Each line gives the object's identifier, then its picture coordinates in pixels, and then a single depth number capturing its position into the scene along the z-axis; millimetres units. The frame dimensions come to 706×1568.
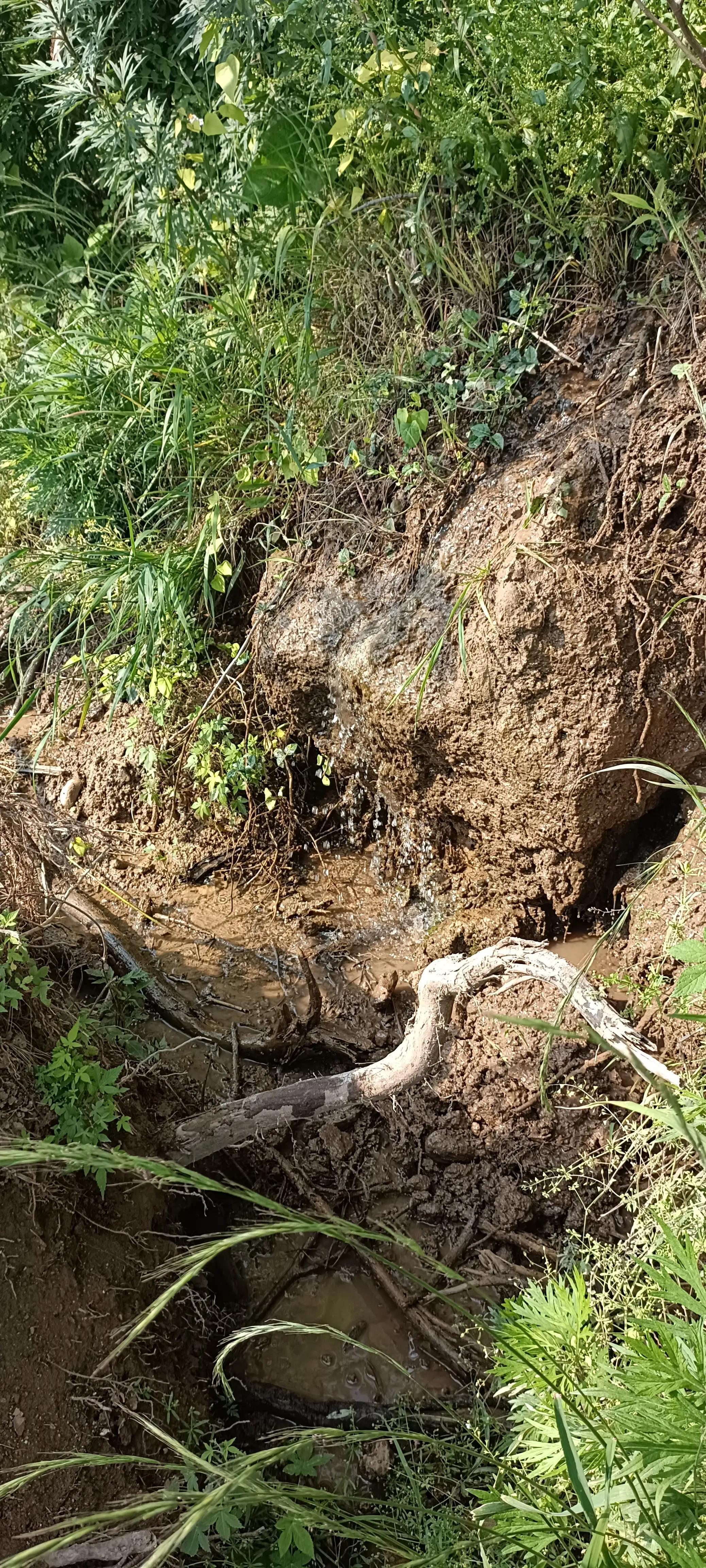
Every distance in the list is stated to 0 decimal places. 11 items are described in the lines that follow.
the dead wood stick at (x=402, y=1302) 2428
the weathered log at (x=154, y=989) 3195
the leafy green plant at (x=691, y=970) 1735
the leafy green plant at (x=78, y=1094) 2246
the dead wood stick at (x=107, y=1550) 1903
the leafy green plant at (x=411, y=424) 2818
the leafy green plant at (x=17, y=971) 2307
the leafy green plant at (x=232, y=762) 3420
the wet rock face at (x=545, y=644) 2572
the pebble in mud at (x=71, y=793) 3855
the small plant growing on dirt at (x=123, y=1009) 2848
